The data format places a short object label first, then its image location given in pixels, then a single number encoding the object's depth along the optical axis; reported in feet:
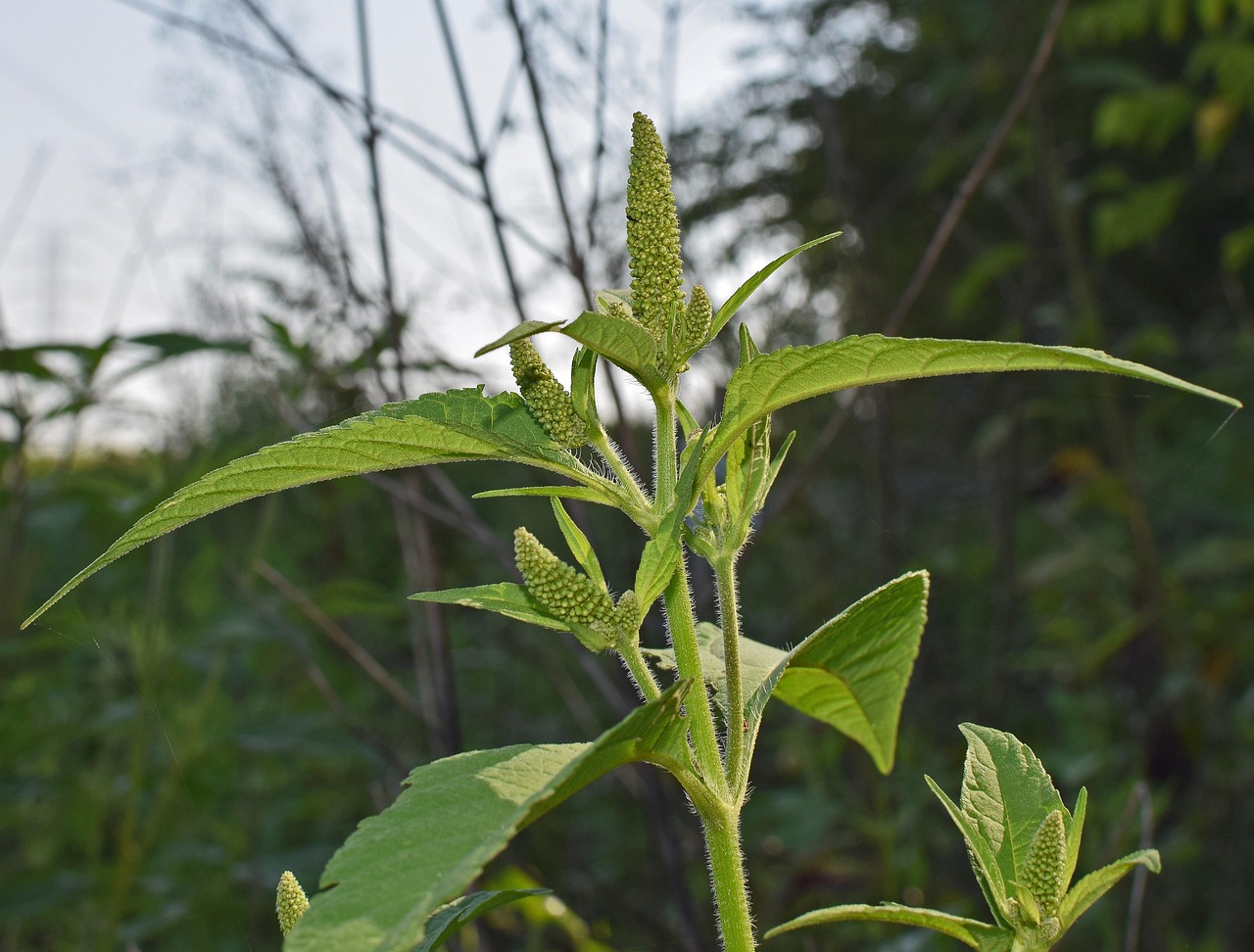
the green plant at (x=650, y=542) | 1.13
